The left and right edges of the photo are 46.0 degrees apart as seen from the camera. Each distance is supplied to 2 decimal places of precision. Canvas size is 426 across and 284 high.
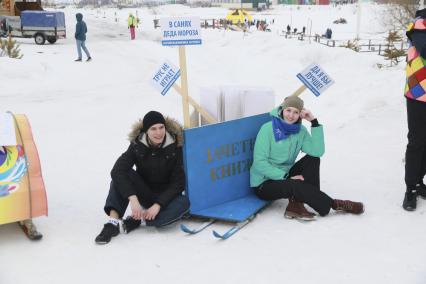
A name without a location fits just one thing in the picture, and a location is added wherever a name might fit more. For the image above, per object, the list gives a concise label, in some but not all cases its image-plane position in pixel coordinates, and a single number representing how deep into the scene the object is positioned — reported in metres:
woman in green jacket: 3.97
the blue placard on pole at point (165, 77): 4.40
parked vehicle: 20.88
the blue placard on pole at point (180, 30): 4.61
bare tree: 18.88
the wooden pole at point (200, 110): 4.66
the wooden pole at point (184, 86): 4.50
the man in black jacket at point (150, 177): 3.74
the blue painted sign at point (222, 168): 3.97
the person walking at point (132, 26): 26.28
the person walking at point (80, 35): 15.52
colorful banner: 3.52
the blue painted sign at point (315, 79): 4.32
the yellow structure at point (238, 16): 28.47
